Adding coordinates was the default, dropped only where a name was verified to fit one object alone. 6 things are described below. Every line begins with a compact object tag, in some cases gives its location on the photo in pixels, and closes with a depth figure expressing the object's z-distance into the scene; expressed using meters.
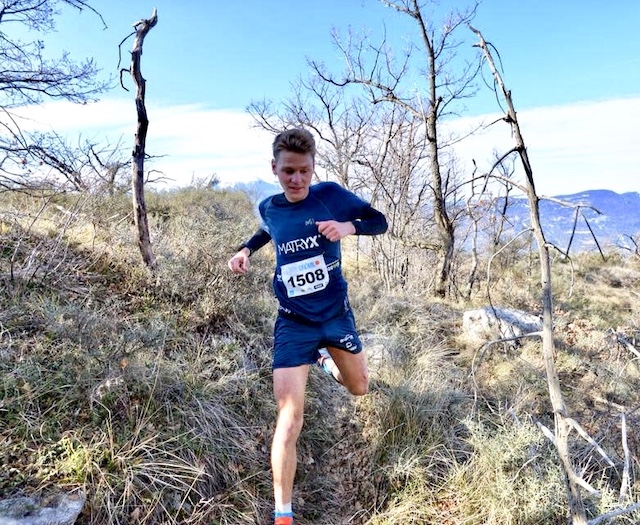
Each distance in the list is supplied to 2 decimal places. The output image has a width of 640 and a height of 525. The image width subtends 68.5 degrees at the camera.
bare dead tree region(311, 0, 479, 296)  7.72
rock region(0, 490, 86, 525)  2.26
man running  2.76
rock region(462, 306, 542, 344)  5.44
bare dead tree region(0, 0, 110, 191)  4.60
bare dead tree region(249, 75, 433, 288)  8.19
